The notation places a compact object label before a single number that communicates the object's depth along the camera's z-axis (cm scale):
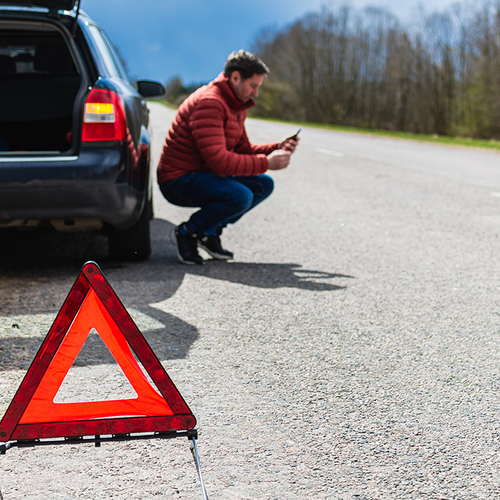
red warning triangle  202
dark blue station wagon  443
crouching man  519
